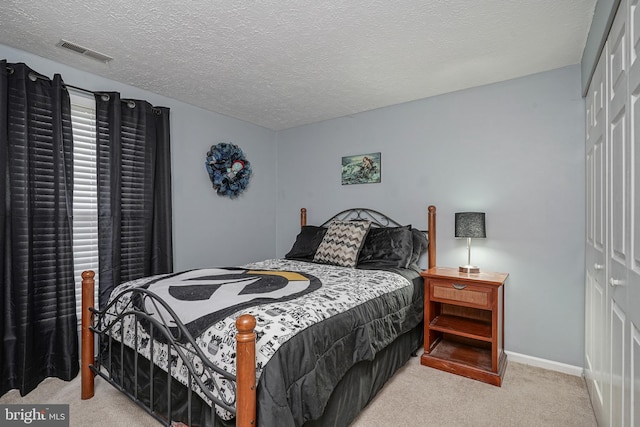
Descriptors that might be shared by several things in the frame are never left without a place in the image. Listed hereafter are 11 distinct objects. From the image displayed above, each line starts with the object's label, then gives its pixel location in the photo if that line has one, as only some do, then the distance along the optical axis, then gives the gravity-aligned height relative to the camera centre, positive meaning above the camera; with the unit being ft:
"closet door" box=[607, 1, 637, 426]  4.08 -0.03
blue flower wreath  11.89 +1.65
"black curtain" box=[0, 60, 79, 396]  7.16 -0.45
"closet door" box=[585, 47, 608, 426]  5.68 -0.58
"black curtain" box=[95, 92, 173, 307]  8.87 +0.63
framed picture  11.77 +1.62
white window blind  8.71 +0.62
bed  4.44 -2.20
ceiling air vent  7.34 +3.84
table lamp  8.79 -0.41
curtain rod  7.56 +3.25
